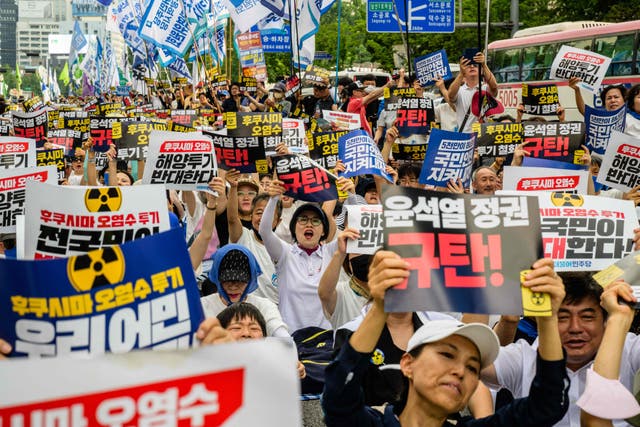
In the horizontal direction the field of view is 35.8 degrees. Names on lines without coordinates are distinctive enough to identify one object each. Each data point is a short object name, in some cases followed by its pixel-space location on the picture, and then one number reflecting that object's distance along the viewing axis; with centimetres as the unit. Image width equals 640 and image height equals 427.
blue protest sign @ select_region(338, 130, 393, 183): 783
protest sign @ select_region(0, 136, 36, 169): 820
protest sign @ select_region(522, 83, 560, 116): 1026
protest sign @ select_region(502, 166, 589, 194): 631
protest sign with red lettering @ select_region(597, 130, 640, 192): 661
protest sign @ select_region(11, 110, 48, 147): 1156
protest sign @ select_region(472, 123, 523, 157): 883
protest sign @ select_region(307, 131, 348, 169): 890
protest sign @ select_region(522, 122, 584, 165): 845
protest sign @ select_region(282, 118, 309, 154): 934
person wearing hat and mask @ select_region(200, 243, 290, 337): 566
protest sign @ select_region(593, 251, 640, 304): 358
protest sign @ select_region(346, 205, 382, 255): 526
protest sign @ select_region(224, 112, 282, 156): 887
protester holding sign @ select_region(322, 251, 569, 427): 304
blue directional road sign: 1958
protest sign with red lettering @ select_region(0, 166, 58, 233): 626
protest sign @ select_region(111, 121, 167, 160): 1041
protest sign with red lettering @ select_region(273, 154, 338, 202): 739
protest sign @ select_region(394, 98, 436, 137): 1032
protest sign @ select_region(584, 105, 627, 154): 869
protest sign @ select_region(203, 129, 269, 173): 857
